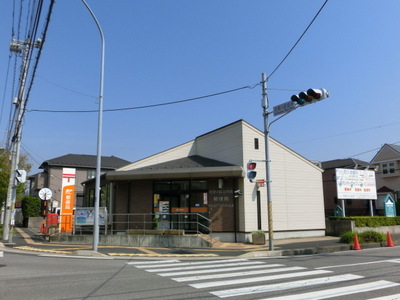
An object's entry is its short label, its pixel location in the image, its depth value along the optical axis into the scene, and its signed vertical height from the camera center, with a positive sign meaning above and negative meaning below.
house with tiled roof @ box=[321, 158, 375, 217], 37.12 +0.74
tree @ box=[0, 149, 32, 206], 25.72 +2.60
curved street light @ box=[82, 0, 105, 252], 14.06 +2.31
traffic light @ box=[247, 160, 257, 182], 14.60 +1.42
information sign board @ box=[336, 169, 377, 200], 22.48 +1.26
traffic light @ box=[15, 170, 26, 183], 19.49 +1.72
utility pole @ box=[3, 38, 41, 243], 19.27 +3.74
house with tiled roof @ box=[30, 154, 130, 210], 43.66 +4.55
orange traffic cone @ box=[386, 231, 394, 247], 16.06 -1.94
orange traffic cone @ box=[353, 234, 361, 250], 14.84 -1.89
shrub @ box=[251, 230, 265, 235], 17.30 -1.55
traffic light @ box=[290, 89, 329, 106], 12.09 +3.92
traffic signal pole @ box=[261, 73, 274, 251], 14.28 +2.81
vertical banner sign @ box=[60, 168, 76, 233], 21.41 +0.71
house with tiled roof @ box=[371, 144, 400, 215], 40.25 +3.87
